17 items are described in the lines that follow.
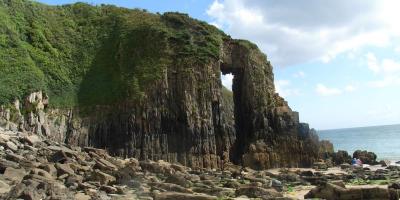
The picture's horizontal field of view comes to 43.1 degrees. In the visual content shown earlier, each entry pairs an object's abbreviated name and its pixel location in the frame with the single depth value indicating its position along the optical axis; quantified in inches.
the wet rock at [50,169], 972.4
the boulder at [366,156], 2493.8
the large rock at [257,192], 918.4
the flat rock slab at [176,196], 791.7
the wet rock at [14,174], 867.4
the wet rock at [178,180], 1055.6
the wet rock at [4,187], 750.7
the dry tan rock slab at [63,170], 994.1
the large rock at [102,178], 969.9
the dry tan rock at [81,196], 754.7
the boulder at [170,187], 905.5
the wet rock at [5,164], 926.4
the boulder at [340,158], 2429.5
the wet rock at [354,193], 862.5
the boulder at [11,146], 1278.8
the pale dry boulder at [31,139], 1464.1
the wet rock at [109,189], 872.4
